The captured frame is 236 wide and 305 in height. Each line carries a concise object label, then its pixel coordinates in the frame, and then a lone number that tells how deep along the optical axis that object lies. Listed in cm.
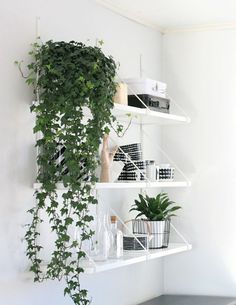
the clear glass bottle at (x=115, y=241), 335
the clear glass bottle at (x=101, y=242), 324
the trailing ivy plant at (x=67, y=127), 288
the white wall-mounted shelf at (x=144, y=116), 329
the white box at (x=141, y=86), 359
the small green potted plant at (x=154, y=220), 377
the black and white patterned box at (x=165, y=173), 376
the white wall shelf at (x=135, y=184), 300
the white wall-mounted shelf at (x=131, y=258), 303
